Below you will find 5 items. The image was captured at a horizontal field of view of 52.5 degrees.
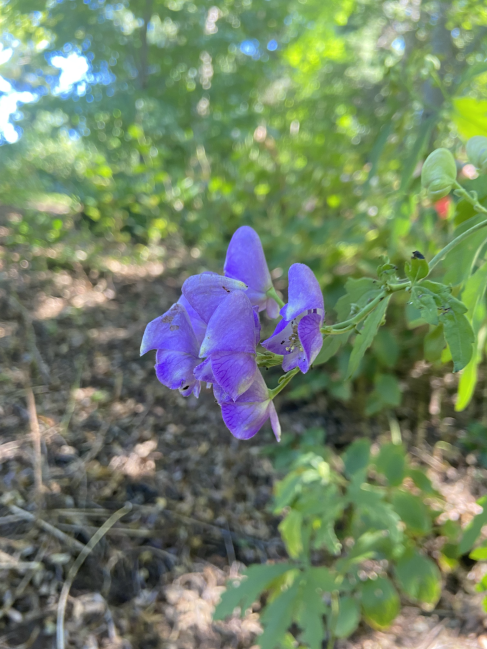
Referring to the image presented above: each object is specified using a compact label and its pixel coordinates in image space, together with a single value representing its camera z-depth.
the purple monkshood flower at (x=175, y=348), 0.15
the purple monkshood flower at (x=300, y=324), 0.13
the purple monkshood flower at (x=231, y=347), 0.13
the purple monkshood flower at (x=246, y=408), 0.14
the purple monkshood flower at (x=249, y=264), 0.17
